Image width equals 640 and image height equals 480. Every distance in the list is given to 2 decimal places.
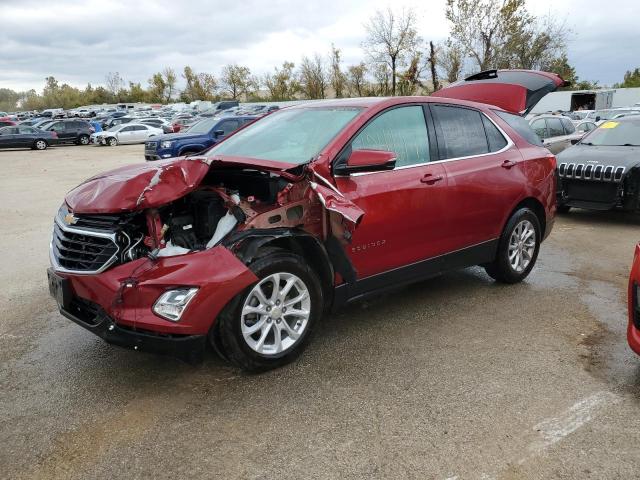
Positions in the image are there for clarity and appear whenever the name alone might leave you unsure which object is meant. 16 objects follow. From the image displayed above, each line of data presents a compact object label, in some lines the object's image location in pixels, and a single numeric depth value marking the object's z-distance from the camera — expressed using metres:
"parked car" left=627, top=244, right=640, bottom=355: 3.31
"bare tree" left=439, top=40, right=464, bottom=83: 39.91
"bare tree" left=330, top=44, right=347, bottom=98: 62.59
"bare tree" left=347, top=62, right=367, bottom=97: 59.94
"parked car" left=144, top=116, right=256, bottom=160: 16.02
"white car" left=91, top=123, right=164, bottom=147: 31.44
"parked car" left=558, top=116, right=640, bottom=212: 7.97
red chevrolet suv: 3.18
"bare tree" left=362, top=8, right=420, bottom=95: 42.16
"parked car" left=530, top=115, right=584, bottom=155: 12.38
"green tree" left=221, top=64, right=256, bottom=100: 89.69
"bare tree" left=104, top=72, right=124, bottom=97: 107.31
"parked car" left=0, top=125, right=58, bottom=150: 28.52
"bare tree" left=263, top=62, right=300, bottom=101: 77.73
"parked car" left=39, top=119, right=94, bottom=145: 31.27
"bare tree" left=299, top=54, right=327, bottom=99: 67.69
